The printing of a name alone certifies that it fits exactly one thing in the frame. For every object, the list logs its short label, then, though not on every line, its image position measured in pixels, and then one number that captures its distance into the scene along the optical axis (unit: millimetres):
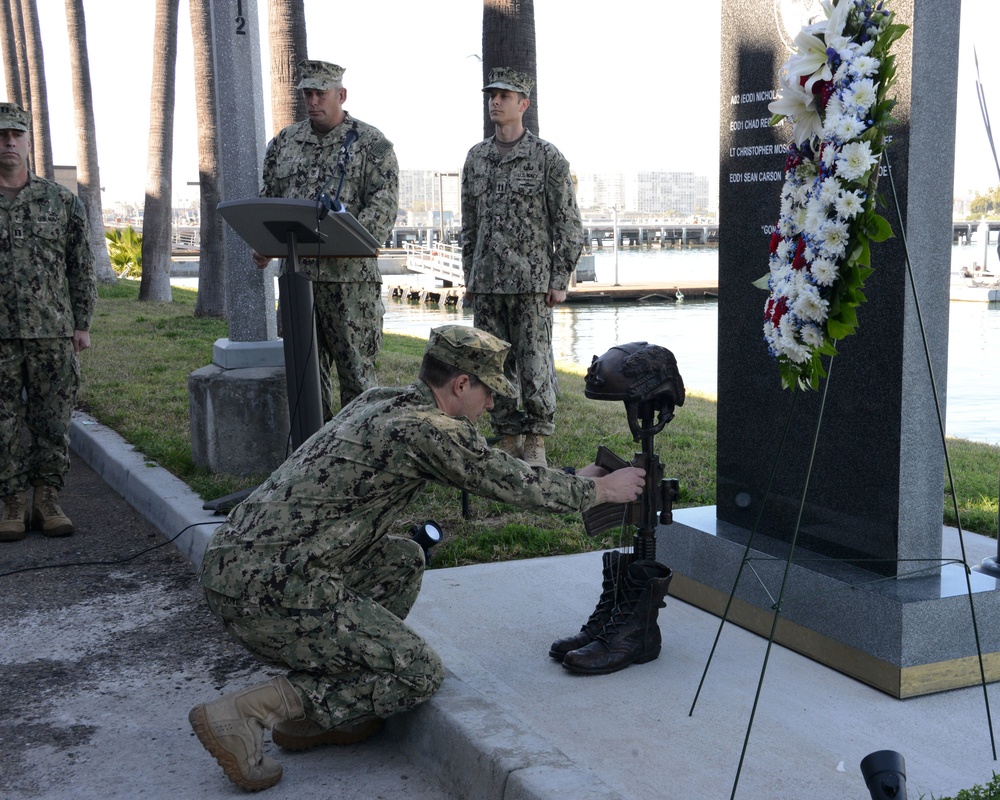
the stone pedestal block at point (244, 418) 7152
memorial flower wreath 3312
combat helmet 3977
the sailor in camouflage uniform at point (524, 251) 6934
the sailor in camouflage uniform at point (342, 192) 6277
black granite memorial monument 3861
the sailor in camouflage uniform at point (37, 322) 6285
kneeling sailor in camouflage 3520
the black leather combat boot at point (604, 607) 4129
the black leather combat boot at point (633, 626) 3992
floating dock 48656
